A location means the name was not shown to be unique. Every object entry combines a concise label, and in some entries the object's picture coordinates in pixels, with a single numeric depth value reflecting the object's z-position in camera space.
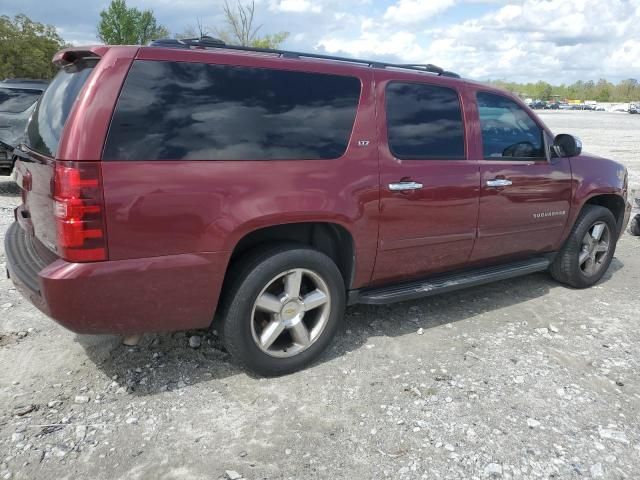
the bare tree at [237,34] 30.52
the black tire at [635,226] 7.20
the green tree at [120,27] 49.09
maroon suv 2.57
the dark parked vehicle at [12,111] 8.55
